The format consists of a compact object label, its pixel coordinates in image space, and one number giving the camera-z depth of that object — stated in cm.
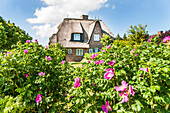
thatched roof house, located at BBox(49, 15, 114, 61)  1930
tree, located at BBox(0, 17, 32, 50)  948
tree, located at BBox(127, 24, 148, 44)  1370
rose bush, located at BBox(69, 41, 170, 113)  196
